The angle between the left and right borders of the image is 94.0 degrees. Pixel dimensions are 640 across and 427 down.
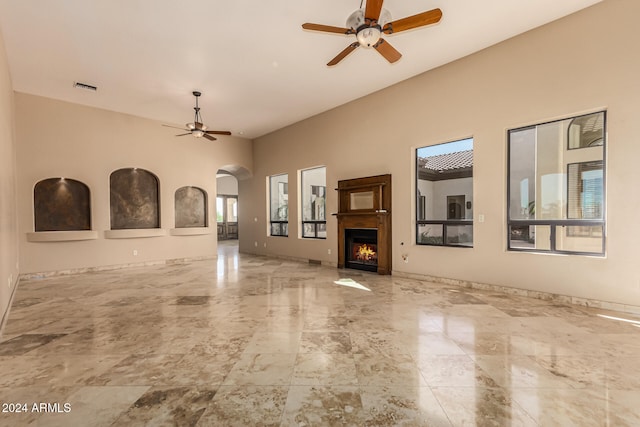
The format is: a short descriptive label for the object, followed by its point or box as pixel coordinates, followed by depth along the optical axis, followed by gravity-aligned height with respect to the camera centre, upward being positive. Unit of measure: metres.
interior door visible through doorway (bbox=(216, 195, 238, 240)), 16.44 -0.51
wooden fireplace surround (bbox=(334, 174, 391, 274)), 6.50 -0.06
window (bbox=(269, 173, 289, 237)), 9.52 +0.10
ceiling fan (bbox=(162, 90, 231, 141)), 6.52 +1.77
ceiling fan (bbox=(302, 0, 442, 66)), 3.24 +2.06
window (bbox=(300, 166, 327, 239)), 8.38 +0.18
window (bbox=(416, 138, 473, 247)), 5.51 +0.25
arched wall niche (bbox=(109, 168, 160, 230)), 7.79 +0.27
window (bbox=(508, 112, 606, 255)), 4.20 +0.30
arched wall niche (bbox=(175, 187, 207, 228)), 8.95 +0.05
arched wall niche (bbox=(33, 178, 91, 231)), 6.75 +0.10
